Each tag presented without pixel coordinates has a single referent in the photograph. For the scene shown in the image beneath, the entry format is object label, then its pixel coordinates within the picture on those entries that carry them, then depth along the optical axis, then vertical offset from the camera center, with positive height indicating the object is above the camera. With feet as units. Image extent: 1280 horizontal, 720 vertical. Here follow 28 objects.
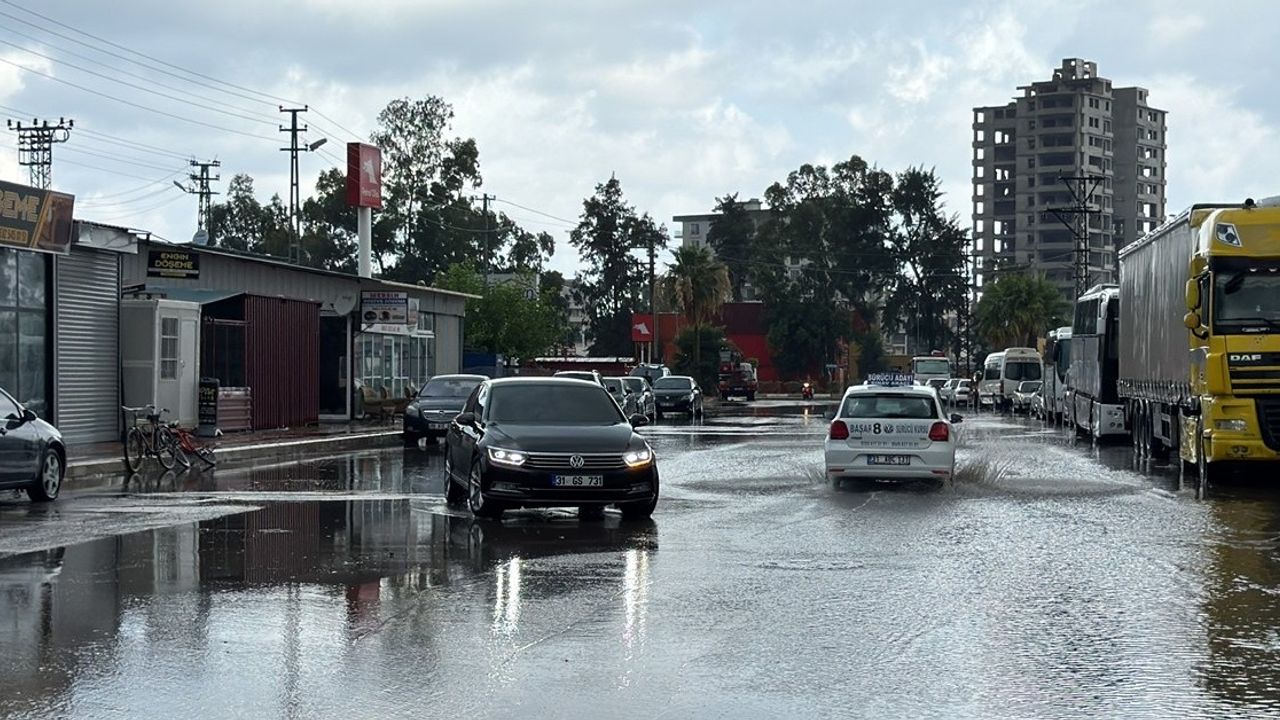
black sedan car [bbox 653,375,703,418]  181.88 -2.51
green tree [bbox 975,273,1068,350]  339.16 +13.38
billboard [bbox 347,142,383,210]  200.95 +24.22
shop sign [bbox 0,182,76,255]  93.25 +8.86
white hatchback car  73.67 -3.13
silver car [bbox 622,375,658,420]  161.58 -2.15
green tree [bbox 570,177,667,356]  388.37 +27.24
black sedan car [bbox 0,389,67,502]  62.28 -3.31
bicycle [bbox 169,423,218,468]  87.04 -4.22
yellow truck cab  72.90 +1.81
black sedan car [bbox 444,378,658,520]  55.47 -2.96
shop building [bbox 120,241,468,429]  114.42 +3.51
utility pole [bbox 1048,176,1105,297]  254.12 +23.80
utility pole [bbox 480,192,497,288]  327.51 +28.91
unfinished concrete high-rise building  568.82 +75.03
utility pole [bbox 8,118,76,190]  268.21 +37.38
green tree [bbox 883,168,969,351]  385.50 +26.53
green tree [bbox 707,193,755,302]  422.82 +36.31
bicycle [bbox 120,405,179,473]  83.66 -3.82
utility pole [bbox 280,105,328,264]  243.19 +33.05
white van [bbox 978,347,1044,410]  216.33 +0.31
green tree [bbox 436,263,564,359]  260.21 +7.80
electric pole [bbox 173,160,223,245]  322.55 +37.76
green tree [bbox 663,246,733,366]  319.47 +17.54
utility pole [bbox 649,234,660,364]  295.48 +15.93
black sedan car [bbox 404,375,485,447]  115.03 -2.52
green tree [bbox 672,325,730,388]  313.94 +3.87
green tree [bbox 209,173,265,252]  378.53 +35.20
